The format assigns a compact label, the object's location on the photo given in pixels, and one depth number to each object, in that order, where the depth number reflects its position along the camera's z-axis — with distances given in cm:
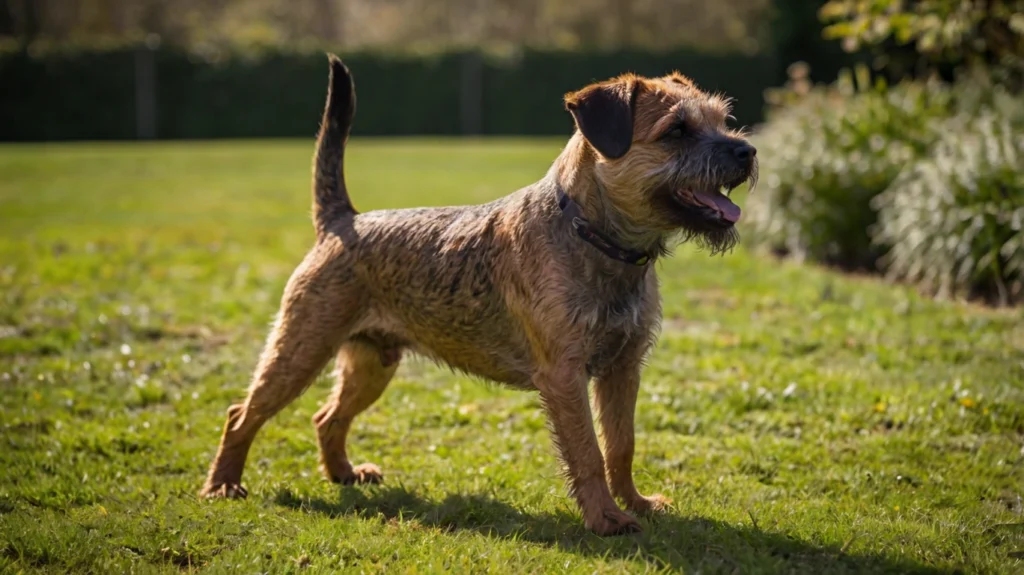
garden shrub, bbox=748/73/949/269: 1130
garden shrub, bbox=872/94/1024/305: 911
